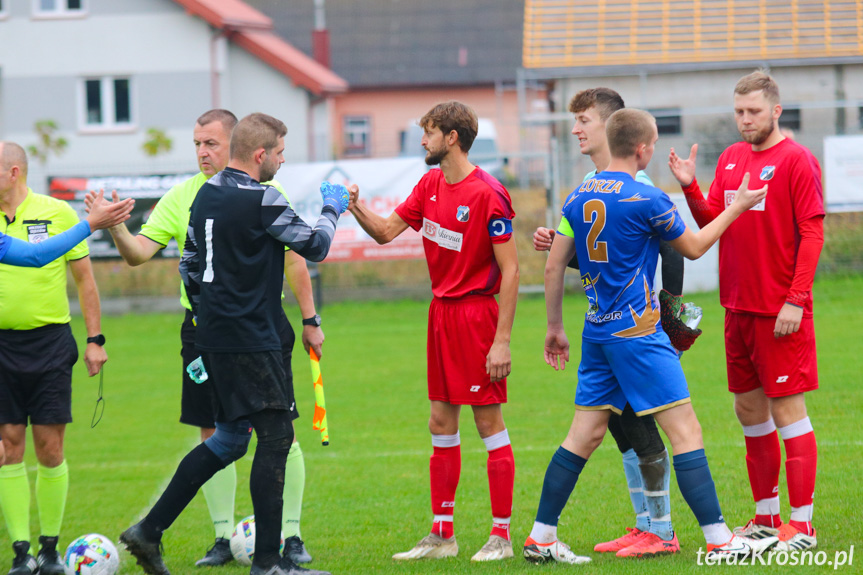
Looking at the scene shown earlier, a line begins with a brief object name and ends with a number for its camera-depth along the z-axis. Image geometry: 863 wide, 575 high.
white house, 56.84
